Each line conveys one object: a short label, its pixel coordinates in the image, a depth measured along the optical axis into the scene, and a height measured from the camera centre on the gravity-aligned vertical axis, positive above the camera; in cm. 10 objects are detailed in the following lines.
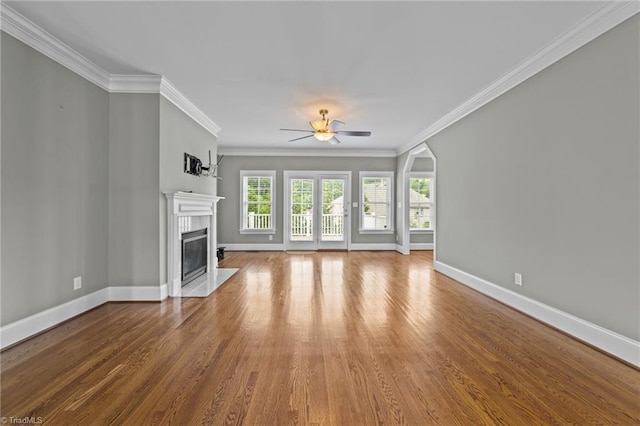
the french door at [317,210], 838 +5
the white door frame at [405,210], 768 +6
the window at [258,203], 836 +24
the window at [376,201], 847 +31
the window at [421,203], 866 +27
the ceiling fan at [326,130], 472 +129
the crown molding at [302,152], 821 +163
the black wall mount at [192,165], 458 +74
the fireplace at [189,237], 396 -39
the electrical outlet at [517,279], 344 -76
